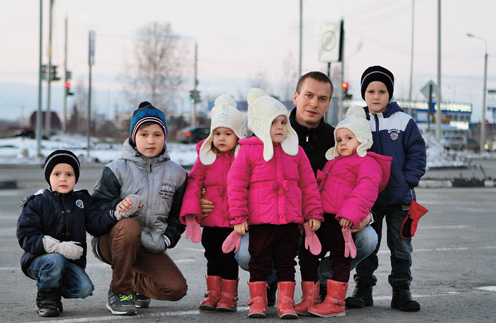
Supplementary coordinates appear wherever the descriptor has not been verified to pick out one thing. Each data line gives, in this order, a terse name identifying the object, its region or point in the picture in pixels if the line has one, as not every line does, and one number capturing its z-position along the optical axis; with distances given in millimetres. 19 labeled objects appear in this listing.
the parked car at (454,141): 64319
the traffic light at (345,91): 28244
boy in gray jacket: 5375
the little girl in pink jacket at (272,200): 5262
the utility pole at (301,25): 34550
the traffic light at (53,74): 36281
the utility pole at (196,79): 53131
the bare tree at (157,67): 64625
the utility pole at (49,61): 38312
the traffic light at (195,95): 42812
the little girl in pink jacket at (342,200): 5414
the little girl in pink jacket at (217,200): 5582
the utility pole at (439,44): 32469
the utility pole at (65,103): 51594
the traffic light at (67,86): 39378
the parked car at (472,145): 71069
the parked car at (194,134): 48406
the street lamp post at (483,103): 57150
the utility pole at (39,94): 29672
